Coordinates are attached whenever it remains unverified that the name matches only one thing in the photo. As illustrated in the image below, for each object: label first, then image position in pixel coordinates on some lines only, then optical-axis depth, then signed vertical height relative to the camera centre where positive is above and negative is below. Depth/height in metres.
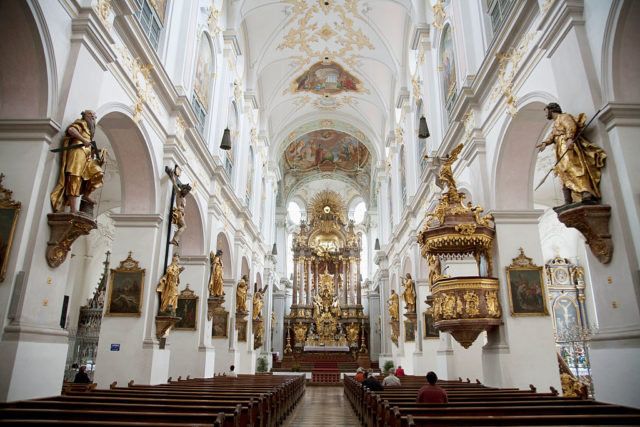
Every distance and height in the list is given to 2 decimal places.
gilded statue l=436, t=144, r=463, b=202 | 8.52 +3.36
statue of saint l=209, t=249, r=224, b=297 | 11.70 +1.93
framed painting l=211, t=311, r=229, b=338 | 13.31 +0.78
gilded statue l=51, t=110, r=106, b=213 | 5.26 +2.09
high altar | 26.91 +4.24
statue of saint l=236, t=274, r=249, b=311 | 14.53 +1.80
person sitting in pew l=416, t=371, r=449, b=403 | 5.08 -0.45
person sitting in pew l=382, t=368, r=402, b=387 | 8.71 -0.51
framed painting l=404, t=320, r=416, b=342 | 15.78 +0.76
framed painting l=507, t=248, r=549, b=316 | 7.55 +1.08
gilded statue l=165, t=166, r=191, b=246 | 9.02 +2.97
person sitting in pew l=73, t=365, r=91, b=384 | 10.48 -0.61
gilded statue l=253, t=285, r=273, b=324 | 17.91 +1.91
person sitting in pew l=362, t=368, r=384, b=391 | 7.98 -0.54
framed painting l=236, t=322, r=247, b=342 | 16.27 +0.72
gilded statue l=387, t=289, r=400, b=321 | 17.59 +1.79
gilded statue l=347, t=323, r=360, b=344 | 26.69 +1.22
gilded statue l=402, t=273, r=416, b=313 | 14.09 +1.79
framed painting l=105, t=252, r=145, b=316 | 8.18 +1.09
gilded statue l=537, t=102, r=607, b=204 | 4.84 +2.06
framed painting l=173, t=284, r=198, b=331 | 10.99 +0.97
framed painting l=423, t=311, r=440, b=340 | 13.05 +0.70
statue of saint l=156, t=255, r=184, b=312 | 8.52 +1.16
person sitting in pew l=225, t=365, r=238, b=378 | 12.45 -0.54
